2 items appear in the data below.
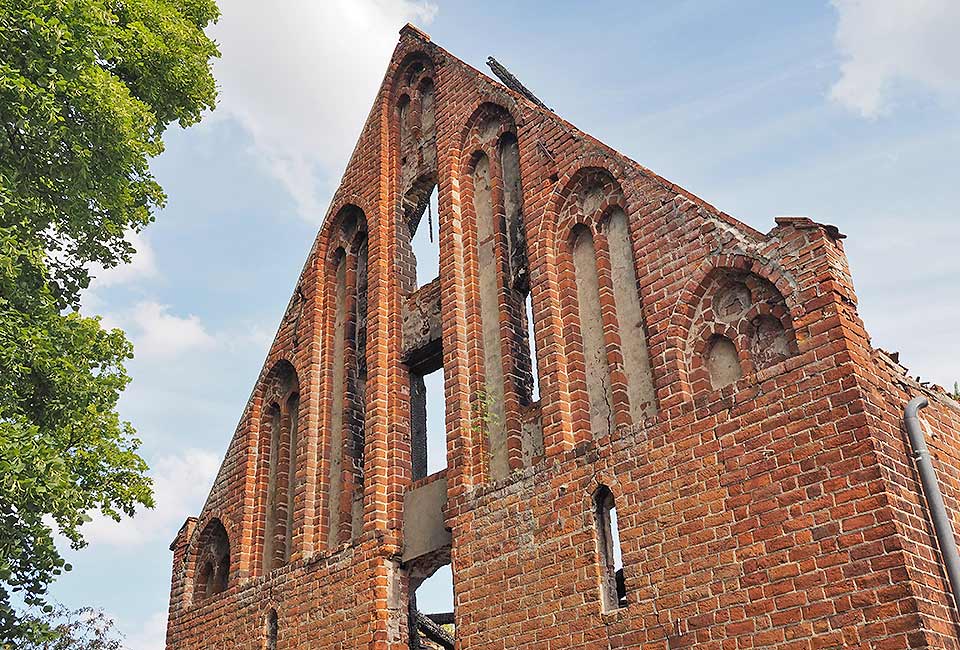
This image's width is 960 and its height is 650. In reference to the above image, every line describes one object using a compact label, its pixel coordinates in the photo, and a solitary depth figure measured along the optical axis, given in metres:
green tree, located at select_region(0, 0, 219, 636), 7.98
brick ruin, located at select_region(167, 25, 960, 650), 6.24
